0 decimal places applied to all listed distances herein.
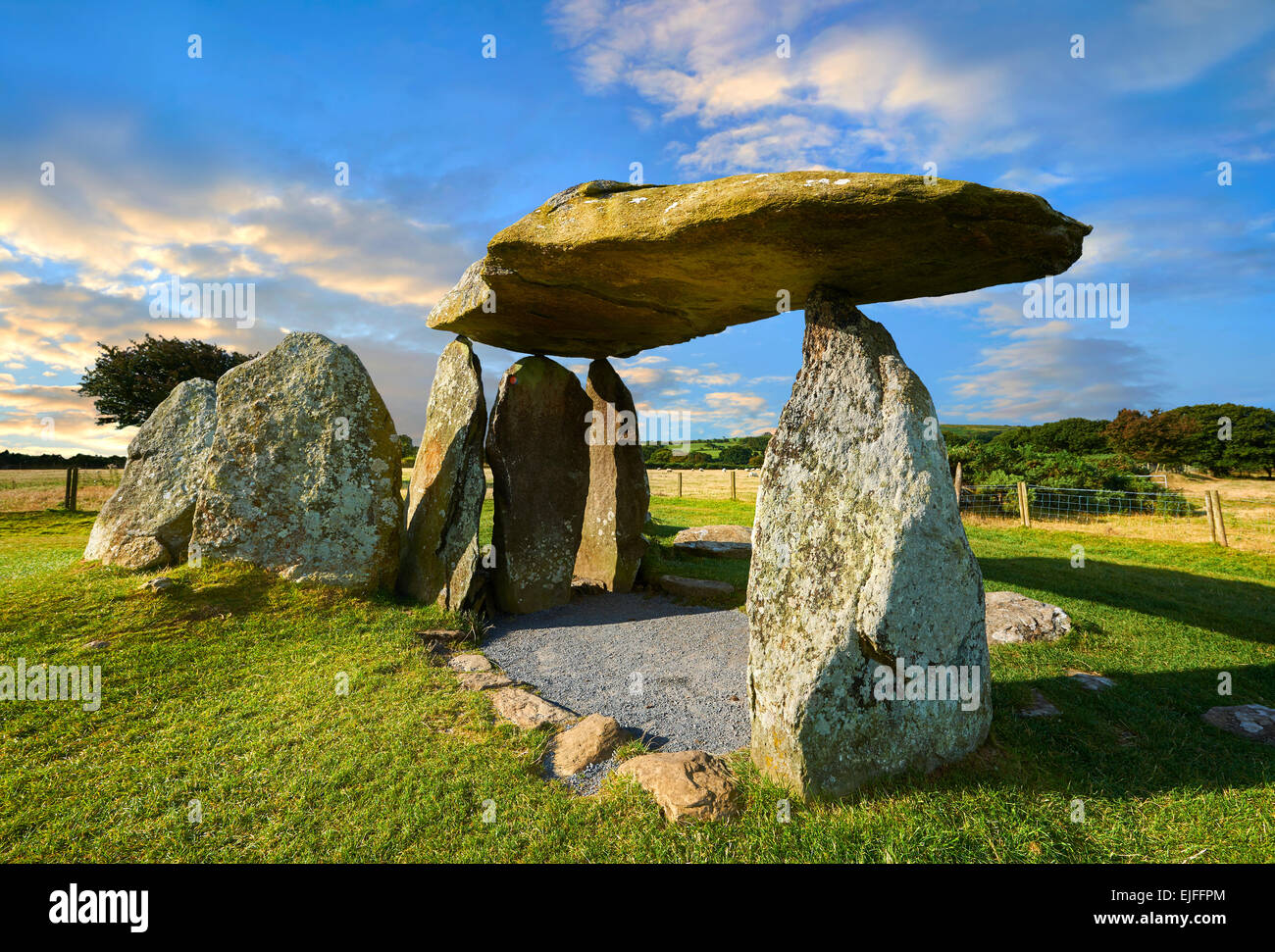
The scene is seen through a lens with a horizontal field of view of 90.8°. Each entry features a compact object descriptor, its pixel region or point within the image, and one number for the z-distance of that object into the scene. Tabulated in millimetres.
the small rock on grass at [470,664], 6438
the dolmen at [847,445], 4059
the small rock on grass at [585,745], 4621
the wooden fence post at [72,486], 19109
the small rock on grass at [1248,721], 5070
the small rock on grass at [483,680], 5996
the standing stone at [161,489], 8344
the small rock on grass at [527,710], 5309
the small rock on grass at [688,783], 3863
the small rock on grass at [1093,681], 5949
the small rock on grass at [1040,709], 5273
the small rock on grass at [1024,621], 7461
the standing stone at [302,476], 7605
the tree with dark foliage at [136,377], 28188
